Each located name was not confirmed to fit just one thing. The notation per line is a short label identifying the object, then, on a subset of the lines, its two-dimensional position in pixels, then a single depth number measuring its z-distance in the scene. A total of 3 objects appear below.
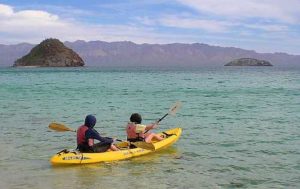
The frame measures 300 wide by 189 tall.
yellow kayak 12.69
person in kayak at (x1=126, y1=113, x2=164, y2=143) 14.22
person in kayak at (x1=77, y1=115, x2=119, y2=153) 12.78
